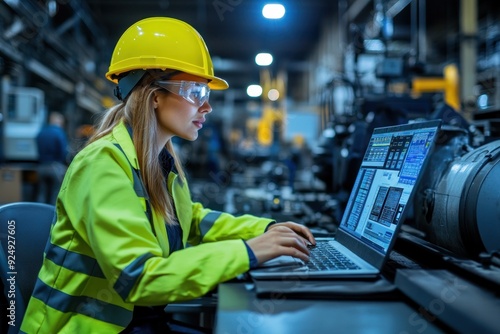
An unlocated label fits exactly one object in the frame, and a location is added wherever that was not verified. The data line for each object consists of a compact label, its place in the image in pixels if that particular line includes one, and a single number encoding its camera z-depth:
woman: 0.99
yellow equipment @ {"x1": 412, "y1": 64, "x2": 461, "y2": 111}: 9.27
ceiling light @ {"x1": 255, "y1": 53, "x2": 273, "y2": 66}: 5.59
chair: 1.34
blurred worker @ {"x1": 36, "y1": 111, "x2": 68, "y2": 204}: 6.82
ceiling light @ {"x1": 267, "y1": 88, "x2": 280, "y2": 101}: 10.57
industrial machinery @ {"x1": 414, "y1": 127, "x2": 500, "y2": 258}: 1.16
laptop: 1.08
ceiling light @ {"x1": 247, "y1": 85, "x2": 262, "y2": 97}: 10.13
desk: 0.86
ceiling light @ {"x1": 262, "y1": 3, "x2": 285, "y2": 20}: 3.33
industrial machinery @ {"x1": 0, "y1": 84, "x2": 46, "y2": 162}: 6.55
